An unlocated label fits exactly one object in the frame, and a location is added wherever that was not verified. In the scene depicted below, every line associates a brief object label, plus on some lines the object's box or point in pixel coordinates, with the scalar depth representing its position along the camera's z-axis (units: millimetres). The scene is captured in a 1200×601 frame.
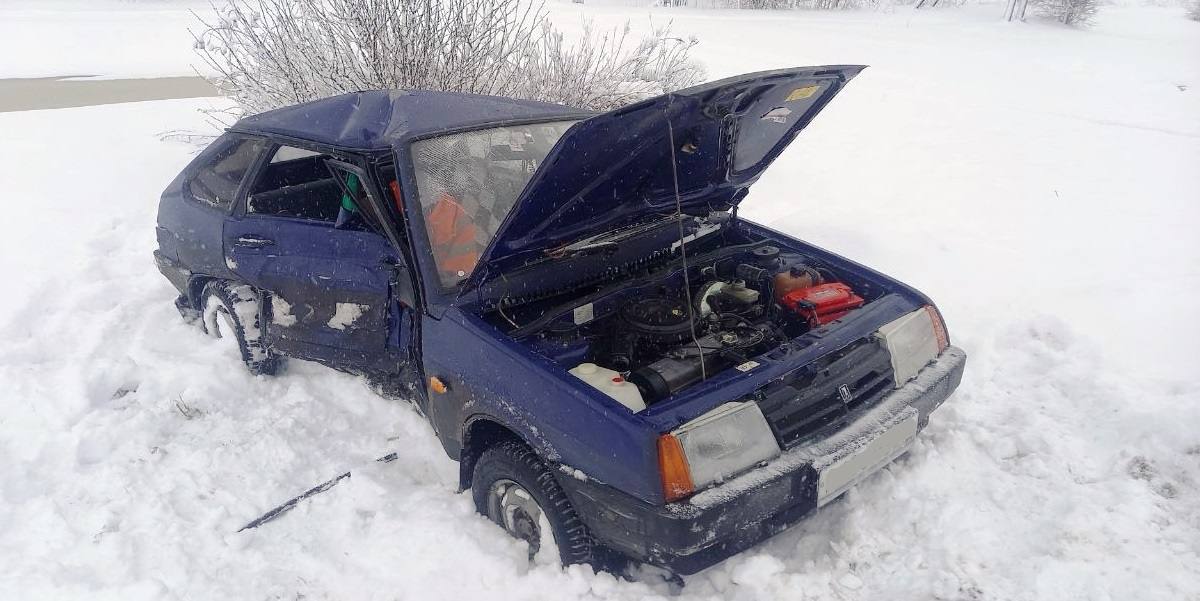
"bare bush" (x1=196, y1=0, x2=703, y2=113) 6320
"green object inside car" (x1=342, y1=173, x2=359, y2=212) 3050
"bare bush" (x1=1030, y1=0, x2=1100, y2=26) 19078
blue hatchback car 2223
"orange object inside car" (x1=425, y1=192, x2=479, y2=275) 2727
